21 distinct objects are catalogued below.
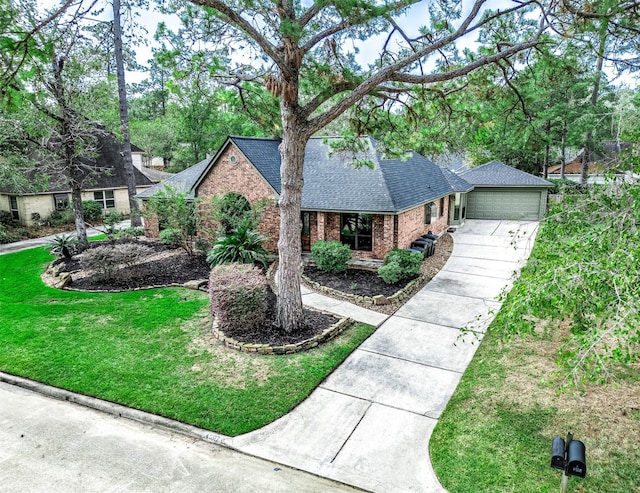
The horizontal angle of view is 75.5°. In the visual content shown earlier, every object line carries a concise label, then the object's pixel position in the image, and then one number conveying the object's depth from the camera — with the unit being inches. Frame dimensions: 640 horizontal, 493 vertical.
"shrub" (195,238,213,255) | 610.9
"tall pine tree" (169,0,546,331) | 302.2
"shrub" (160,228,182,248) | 607.5
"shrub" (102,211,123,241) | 668.7
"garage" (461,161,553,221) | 915.4
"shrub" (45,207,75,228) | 900.6
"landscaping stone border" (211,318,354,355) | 334.6
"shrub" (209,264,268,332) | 353.7
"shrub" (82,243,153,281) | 501.0
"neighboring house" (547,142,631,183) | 1407.5
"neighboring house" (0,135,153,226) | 872.9
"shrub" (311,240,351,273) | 527.4
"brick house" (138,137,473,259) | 558.0
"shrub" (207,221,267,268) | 519.5
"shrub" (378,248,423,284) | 490.3
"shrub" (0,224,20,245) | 773.3
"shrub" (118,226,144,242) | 648.4
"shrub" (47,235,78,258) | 621.6
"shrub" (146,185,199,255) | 575.5
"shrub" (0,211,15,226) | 863.7
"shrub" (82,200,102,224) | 951.0
